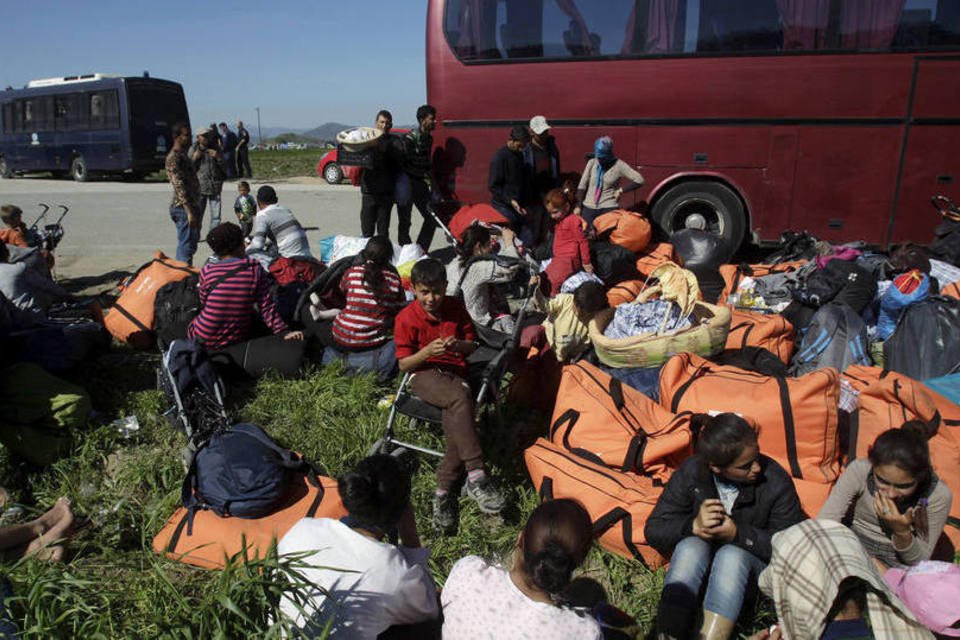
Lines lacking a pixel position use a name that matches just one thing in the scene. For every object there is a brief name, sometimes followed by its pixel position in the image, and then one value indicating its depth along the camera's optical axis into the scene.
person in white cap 7.36
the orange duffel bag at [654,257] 6.53
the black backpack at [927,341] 4.62
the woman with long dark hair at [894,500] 2.74
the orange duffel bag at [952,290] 5.38
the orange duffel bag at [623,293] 5.71
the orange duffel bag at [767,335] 4.84
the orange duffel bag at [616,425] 3.51
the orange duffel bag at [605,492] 3.27
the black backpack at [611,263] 6.35
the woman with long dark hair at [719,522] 2.79
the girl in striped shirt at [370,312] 4.75
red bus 7.03
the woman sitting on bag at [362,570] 2.27
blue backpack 3.39
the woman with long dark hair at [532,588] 2.08
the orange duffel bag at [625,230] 6.69
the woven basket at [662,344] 4.37
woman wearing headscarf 7.29
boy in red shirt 3.64
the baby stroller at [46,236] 7.55
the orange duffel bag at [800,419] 3.48
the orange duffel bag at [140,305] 5.75
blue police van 19.91
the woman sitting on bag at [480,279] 4.87
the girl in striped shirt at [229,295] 4.91
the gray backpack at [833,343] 4.75
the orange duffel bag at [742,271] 6.16
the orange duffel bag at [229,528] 3.30
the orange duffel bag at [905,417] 3.42
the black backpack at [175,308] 5.32
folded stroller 4.25
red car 19.64
